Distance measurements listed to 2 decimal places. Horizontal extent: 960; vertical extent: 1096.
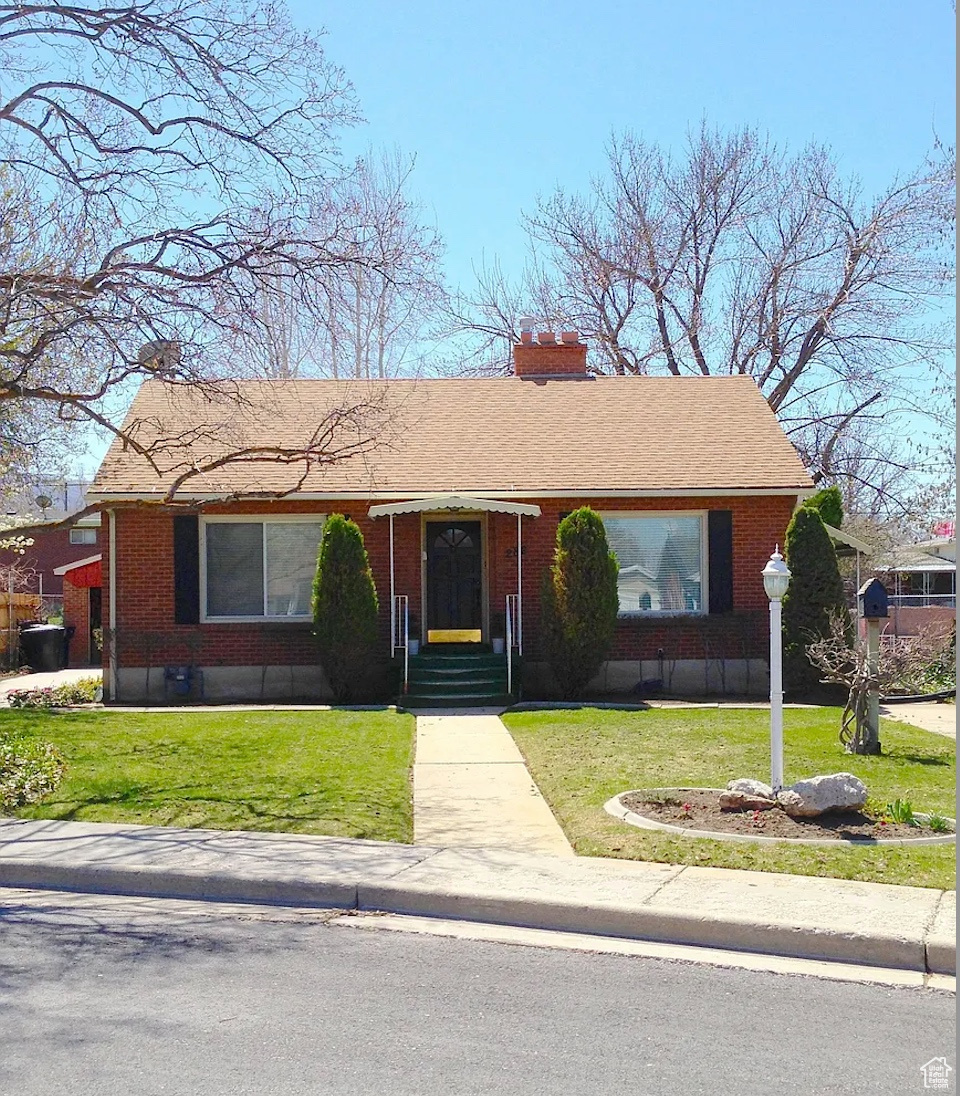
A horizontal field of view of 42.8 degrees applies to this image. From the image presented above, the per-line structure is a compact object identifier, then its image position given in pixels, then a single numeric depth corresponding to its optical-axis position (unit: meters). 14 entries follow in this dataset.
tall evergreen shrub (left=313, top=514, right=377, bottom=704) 16.62
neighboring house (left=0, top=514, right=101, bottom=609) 37.19
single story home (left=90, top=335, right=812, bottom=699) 17.72
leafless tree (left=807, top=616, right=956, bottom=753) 11.44
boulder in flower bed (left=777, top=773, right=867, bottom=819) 8.41
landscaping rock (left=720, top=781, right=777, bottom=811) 8.82
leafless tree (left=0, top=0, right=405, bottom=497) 11.37
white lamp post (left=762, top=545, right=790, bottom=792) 8.98
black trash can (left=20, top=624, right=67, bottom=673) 24.81
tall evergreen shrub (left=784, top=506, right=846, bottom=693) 16.62
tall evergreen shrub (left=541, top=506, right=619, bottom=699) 16.80
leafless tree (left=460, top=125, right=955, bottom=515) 29.05
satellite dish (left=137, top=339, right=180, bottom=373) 11.57
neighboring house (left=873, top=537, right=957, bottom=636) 27.59
